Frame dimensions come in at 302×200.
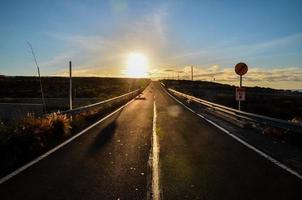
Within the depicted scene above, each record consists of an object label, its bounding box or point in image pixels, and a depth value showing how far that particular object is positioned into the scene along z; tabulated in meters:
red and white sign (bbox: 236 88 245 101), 9.52
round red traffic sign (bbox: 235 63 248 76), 9.97
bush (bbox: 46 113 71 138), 7.10
